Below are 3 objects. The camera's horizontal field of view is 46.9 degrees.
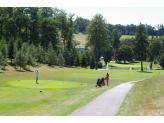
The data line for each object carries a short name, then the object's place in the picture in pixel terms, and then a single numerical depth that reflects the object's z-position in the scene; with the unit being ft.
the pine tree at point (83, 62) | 275.39
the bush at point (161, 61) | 281.13
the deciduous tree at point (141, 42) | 222.48
